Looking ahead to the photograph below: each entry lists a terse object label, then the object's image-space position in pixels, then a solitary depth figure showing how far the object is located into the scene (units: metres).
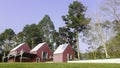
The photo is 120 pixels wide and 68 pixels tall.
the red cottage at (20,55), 18.58
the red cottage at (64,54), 17.47
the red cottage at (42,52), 19.30
